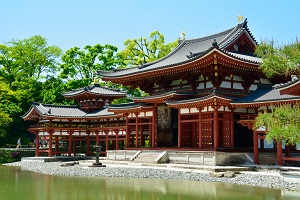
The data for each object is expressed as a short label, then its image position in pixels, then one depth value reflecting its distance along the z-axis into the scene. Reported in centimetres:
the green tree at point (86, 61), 5305
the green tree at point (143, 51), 5347
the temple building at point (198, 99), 2573
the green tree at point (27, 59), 5434
